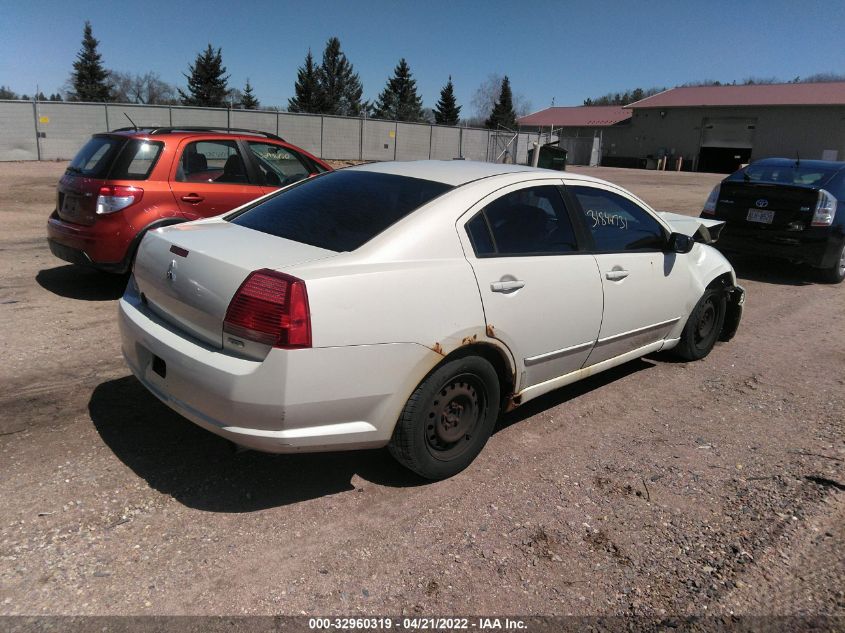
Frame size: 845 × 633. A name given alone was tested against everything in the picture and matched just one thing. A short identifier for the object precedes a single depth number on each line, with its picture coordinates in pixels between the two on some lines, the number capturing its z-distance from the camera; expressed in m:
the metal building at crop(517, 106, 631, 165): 49.81
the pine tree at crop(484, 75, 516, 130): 74.62
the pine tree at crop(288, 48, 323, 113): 65.31
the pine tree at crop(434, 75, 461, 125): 74.81
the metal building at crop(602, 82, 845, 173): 45.94
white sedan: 2.77
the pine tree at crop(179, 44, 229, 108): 58.97
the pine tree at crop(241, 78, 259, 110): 69.57
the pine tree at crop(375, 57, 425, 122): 74.94
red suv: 5.92
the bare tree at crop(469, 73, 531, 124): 83.56
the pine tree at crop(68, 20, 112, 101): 55.84
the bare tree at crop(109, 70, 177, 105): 70.69
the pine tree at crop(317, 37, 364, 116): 71.06
